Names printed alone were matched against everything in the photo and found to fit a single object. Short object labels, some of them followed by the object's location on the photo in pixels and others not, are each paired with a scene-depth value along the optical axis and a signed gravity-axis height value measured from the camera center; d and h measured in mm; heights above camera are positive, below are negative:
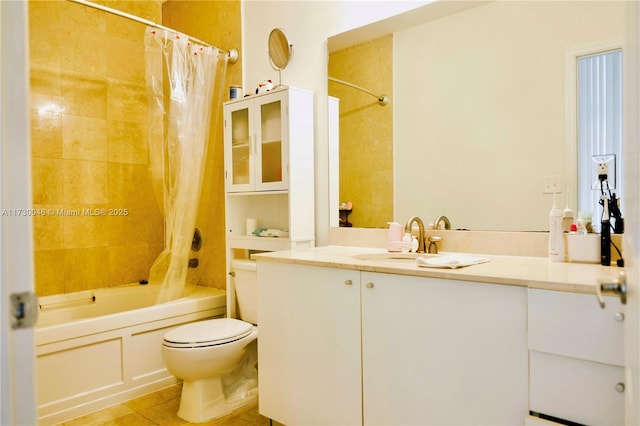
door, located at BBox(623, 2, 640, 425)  720 +12
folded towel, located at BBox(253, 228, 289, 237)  2484 -164
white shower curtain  2514 +450
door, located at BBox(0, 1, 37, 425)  615 +8
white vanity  1197 -477
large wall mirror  1696 +424
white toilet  2100 -796
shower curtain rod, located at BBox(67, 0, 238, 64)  2293 +1079
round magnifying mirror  2482 +919
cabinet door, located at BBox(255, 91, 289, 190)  2344 +355
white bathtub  2158 -765
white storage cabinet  2340 +203
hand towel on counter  1517 -220
